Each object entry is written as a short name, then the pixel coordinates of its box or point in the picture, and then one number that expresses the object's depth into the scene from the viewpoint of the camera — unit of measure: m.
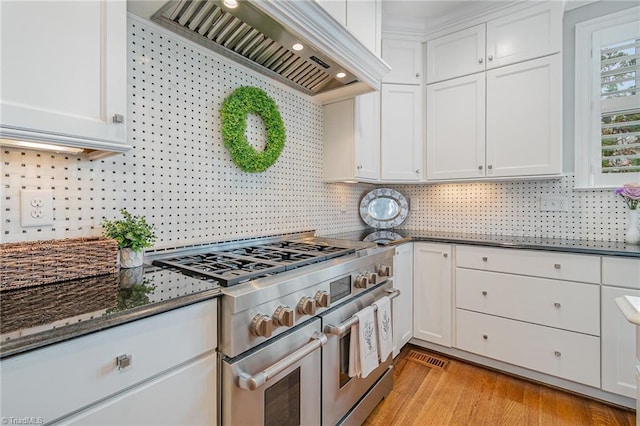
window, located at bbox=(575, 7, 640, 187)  2.12
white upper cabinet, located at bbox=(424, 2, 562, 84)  2.13
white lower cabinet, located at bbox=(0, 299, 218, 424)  0.61
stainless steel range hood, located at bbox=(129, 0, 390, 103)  1.29
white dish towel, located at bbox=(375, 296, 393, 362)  1.62
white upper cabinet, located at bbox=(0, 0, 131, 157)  0.79
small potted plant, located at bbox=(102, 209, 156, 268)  1.19
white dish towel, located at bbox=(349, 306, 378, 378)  1.46
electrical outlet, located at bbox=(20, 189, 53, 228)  1.05
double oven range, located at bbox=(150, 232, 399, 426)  0.98
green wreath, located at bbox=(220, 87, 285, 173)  1.65
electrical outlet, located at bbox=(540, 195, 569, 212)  2.33
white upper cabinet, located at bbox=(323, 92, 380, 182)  2.28
